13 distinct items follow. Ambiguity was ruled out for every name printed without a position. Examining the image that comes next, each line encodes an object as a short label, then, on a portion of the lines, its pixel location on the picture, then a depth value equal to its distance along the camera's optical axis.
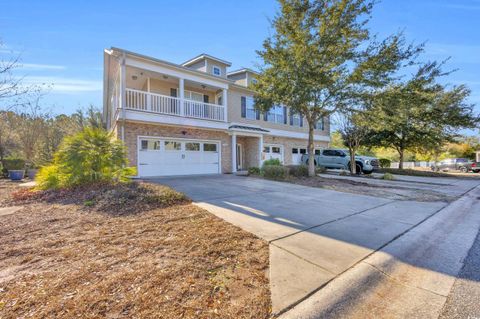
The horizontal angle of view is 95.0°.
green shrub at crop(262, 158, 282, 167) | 12.68
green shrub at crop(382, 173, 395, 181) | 13.81
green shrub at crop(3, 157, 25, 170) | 14.38
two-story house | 11.15
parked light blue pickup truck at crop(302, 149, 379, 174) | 16.61
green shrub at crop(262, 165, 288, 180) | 11.27
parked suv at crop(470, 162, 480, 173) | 24.16
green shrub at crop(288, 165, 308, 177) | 12.51
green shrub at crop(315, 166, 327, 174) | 15.34
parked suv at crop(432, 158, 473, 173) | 26.04
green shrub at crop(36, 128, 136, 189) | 7.28
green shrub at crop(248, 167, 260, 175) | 12.96
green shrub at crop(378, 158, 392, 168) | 23.92
